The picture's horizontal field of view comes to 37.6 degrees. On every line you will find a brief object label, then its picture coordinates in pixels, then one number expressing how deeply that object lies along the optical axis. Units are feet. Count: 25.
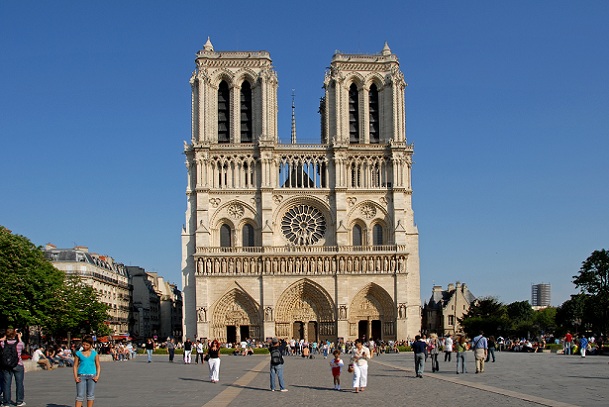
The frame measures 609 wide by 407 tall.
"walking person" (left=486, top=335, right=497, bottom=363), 132.57
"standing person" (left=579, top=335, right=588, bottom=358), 147.23
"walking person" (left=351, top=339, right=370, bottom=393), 76.69
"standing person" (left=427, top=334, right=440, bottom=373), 105.81
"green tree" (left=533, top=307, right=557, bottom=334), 434.22
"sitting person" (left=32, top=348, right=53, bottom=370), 131.13
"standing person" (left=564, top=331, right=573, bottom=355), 163.73
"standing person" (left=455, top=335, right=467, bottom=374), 101.45
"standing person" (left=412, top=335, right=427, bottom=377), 95.96
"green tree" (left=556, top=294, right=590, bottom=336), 279.28
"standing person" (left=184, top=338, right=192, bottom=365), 155.07
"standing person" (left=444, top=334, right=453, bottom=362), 129.40
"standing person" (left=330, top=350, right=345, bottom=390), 81.25
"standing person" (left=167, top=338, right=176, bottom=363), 162.40
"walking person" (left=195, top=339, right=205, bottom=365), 154.51
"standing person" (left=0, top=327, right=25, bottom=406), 64.28
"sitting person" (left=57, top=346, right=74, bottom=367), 143.84
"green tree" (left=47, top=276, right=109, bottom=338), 201.03
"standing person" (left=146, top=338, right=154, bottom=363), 166.38
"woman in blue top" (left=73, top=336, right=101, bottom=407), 55.11
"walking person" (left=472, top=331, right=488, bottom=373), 101.19
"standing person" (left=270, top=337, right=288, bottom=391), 79.61
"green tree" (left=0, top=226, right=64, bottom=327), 169.37
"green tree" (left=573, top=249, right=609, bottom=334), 210.59
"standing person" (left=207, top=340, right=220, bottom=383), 92.22
